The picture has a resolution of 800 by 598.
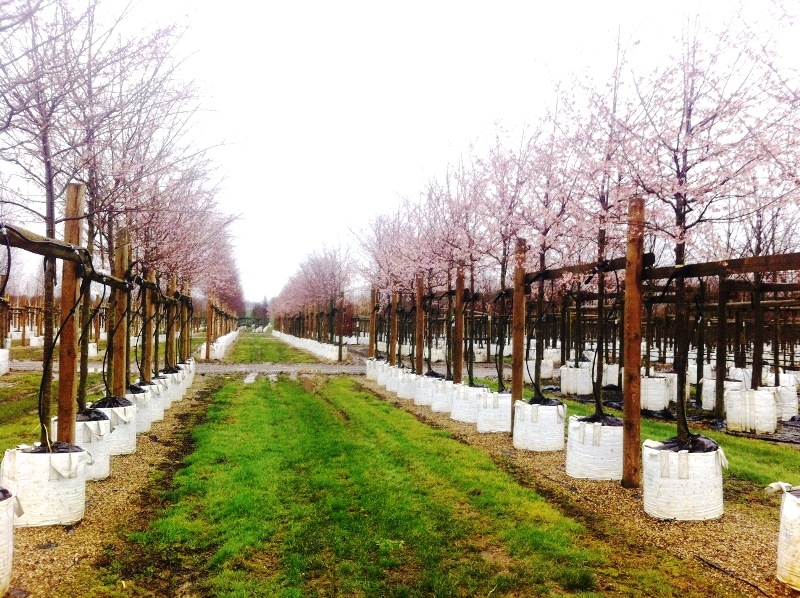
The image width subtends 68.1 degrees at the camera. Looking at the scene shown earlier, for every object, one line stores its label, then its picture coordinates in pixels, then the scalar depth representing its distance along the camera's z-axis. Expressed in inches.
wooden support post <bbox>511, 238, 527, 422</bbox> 349.1
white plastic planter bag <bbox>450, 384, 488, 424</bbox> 412.5
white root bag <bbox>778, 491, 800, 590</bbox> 146.7
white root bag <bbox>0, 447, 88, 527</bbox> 183.2
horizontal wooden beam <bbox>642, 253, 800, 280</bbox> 185.6
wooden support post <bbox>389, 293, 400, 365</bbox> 658.9
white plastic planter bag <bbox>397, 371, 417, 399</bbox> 553.3
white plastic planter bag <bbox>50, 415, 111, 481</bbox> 237.8
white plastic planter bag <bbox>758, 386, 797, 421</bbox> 468.6
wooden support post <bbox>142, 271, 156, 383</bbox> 400.8
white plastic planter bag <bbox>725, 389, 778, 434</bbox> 398.0
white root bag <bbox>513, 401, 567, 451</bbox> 315.6
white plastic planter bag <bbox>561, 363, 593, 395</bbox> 649.6
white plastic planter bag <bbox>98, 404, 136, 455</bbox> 278.7
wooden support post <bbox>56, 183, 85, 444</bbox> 220.1
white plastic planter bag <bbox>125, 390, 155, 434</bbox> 339.6
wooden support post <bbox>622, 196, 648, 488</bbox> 236.4
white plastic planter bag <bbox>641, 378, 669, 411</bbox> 499.8
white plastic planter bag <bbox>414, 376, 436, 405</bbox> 503.2
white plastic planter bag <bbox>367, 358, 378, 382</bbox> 745.7
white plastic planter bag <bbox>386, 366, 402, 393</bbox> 606.0
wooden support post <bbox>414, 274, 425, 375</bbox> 557.0
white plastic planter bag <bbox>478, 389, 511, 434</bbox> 370.9
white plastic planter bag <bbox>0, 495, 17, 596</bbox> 139.3
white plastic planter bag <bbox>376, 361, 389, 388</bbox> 660.6
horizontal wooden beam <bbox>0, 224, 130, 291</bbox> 164.2
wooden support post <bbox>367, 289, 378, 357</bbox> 840.9
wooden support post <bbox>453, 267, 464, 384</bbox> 465.4
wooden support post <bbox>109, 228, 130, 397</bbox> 327.3
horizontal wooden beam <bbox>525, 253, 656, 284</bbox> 241.0
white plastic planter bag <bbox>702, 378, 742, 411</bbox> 519.6
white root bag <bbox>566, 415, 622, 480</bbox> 255.3
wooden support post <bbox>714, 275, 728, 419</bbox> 397.0
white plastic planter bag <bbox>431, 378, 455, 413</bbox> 459.8
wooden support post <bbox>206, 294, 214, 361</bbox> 1008.2
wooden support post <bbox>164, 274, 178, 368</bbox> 532.7
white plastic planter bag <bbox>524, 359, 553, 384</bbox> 897.5
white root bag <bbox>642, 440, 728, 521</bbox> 199.5
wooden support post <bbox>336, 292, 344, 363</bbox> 1011.3
